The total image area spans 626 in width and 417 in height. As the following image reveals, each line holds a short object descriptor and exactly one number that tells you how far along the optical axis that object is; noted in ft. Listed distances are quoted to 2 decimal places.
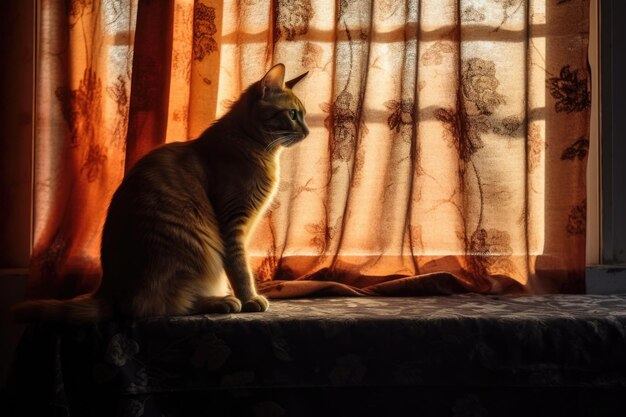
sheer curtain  5.55
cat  4.33
